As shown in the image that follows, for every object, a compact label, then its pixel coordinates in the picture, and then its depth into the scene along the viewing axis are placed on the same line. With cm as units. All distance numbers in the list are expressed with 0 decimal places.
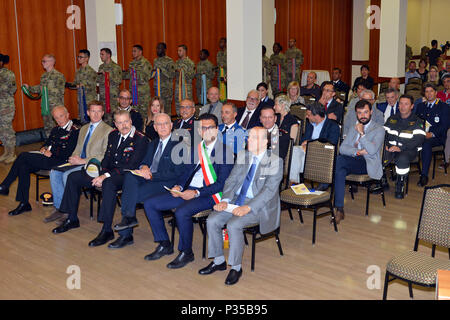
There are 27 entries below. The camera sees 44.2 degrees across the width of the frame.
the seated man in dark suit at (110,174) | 566
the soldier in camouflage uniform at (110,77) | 1044
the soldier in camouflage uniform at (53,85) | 942
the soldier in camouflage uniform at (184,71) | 1168
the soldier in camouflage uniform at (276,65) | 1359
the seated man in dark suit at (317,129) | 641
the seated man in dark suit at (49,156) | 660
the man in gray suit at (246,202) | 467
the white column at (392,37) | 1147
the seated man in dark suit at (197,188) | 507
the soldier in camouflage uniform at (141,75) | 1095
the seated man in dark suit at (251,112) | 739
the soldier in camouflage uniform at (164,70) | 1138
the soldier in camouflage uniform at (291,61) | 1433
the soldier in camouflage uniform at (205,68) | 1269
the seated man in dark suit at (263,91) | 846
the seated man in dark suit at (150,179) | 549
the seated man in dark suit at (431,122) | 744
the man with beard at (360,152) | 601
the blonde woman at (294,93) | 853
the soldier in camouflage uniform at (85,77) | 1007
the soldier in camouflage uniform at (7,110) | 906
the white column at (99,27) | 1087
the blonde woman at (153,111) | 717
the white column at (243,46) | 852
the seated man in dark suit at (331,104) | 797
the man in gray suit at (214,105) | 775
